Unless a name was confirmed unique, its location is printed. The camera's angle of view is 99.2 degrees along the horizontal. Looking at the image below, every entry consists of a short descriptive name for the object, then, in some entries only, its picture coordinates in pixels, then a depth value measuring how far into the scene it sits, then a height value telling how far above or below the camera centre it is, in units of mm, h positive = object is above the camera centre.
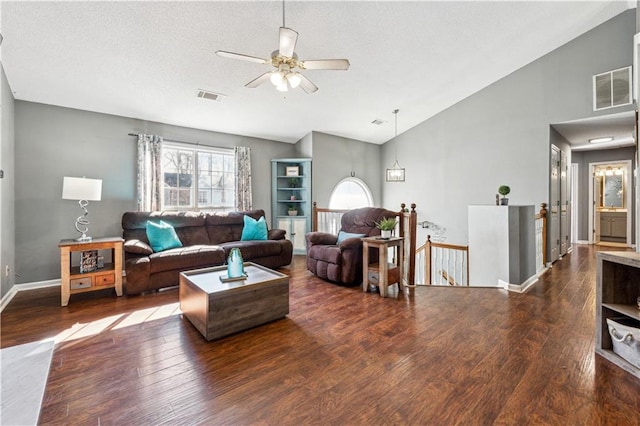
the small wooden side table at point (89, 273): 3105 -729
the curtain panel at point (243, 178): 5523 +698
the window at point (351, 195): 6887 +460
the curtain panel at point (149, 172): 4445 +668
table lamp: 3344 +294
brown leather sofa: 3488 -536
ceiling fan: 2236 +1346
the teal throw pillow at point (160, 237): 3955 -357
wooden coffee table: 2307 -814
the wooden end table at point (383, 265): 3363 -700
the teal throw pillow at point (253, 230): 4871 -322
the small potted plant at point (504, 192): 3889 +284
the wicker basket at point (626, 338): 1861 -904
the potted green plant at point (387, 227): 3570 -200
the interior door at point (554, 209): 4867 +42
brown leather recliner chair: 3756 -527
